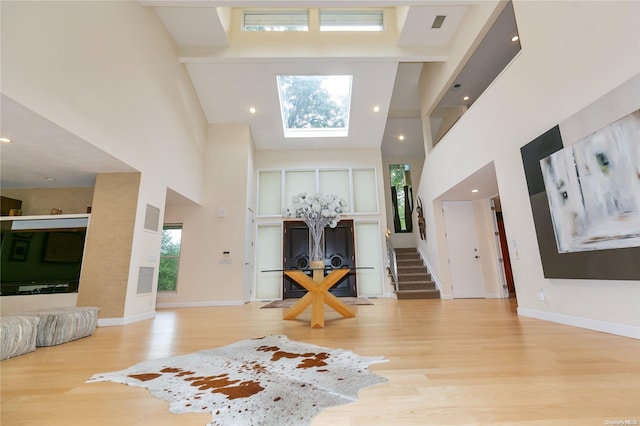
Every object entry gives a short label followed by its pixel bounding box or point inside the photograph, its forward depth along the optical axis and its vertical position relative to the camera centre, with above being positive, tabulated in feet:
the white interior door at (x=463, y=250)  19.93 +0.92
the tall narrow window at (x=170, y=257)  20.90 +0.88
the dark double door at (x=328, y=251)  23.77 +1.25
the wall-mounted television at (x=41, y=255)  12.56 +0.81
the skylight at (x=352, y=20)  19.43 +17.97
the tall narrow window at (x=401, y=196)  29.55 +7.71
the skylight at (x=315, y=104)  21.79 +14.40
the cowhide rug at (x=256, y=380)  3.91 -2.18
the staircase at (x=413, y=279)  19.94 -1.34
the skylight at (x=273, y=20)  19.29 +17.96
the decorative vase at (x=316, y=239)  12.21 +1.20
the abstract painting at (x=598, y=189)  7.36 +2.23
